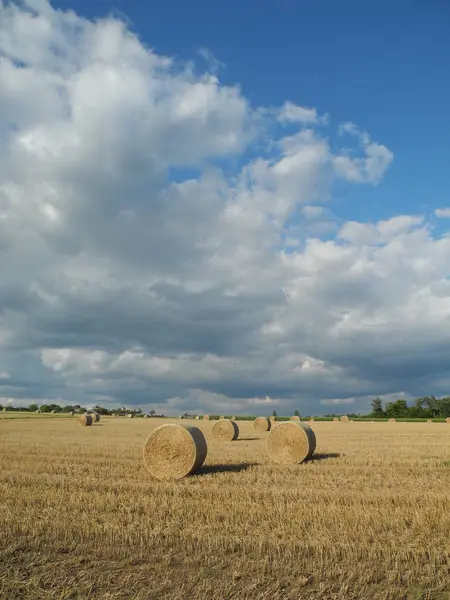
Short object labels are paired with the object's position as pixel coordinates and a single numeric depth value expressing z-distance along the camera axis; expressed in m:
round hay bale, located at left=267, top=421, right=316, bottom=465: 16.28
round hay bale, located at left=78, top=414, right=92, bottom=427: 44.82
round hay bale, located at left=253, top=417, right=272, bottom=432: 37.72
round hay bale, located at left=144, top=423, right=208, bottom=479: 13.12
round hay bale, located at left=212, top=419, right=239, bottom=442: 26.31
